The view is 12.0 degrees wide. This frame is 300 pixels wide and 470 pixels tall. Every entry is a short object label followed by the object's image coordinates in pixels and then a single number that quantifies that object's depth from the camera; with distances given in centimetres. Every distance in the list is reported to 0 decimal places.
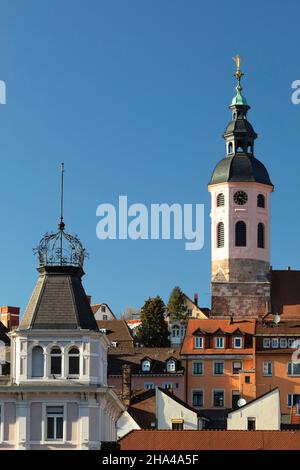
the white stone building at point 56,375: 5578
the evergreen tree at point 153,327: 15338
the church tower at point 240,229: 14400
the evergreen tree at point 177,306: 17362
